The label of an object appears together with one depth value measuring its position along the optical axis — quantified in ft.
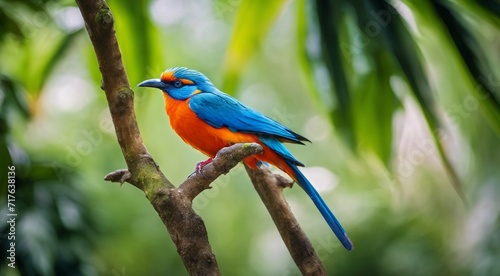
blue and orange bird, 19.06
